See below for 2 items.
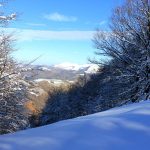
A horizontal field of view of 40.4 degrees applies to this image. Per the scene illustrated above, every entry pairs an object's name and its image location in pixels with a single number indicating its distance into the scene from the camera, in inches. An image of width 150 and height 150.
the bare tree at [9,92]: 344.9
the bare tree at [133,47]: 411.0
